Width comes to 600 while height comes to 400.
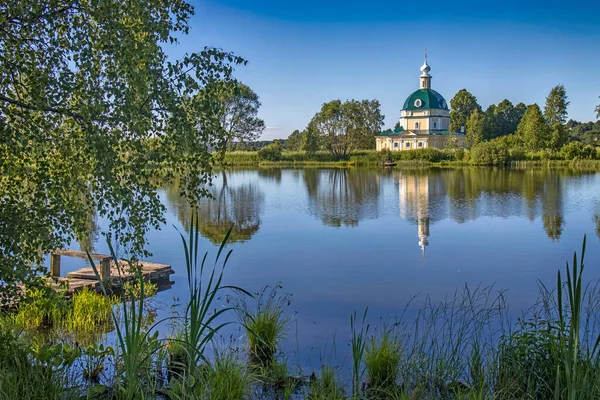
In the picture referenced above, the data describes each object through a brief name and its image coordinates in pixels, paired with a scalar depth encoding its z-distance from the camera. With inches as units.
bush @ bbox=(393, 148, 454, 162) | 2471.7
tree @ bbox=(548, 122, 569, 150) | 2378.2
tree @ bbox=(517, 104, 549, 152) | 2373.3
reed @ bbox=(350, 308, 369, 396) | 180.4
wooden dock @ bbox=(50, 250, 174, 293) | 358.3
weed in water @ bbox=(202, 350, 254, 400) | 171.4
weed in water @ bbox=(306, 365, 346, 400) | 176.6
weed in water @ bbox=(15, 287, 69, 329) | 283.7
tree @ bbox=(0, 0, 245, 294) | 177.6
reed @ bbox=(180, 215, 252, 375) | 135.9
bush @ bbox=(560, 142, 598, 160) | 2210.9
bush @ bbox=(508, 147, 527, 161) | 2345.0
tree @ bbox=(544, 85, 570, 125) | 2474.2
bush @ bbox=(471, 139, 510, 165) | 2258.9
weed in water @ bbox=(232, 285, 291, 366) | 261.1
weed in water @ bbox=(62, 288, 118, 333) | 293.1
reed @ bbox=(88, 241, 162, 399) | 133.9
